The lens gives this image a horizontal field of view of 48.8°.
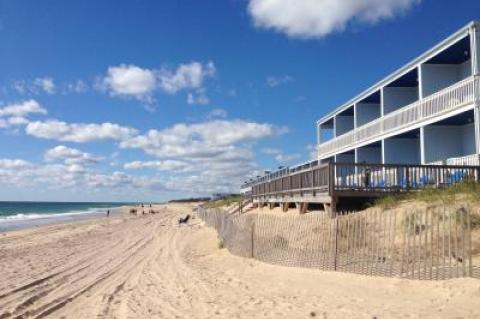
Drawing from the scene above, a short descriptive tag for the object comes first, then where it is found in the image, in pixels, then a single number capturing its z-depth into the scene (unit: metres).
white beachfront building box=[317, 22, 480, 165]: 18.60
